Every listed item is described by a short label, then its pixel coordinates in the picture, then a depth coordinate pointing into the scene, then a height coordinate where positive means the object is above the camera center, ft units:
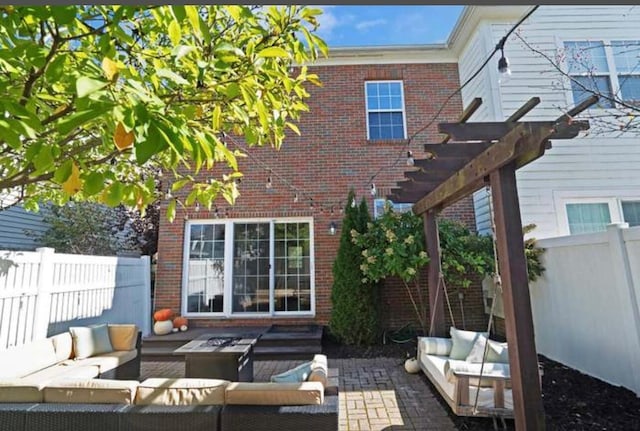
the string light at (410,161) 13.61 +4.40
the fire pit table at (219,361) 13.93 -3.45
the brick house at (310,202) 23.43 +5.07
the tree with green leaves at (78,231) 30.19 +4.34
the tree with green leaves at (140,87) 3.42 +2.83
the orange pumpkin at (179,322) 22.43 -2.88
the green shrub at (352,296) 20.24 -1.36
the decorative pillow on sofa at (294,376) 9.18 -2.72
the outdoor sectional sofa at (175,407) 7.89 -3.02
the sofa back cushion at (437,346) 15.01 -3.24
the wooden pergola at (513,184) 8.85 +2.53
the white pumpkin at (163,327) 21.70 -3.08
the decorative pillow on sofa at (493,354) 12.25 -3.05
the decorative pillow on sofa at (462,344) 14.15 -2.99
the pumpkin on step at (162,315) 22.17 -2.36
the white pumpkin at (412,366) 16.10 -4.38
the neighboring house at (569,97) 20.48 +10.49
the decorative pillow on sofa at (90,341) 15.31 -2.78
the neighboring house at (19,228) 28.68 +4.72
